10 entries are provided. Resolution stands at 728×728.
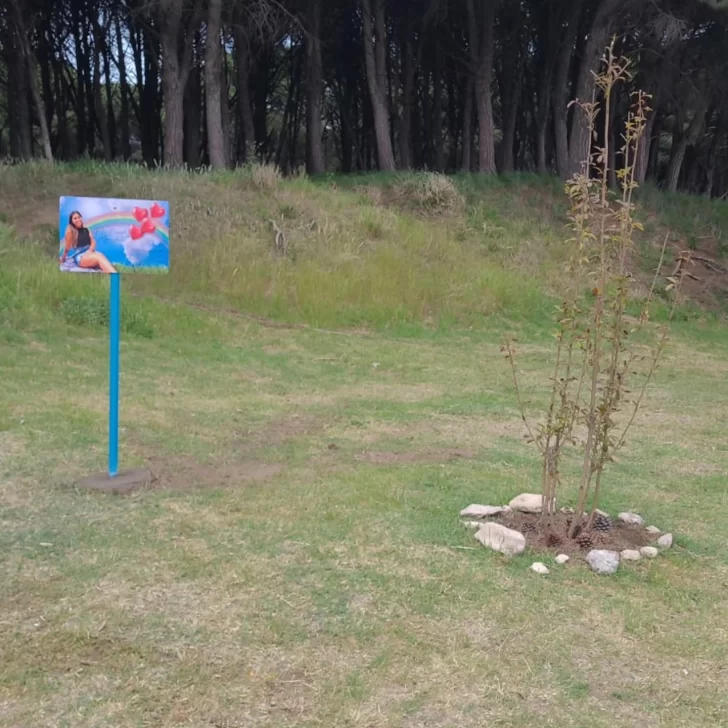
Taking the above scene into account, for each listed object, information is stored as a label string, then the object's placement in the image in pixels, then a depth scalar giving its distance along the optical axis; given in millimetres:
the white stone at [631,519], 4812
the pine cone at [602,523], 4684
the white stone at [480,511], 4793
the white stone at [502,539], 4355
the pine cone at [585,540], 4473
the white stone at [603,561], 4195
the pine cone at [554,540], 4475
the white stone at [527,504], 4840
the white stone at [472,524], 4633
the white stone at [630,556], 4348
